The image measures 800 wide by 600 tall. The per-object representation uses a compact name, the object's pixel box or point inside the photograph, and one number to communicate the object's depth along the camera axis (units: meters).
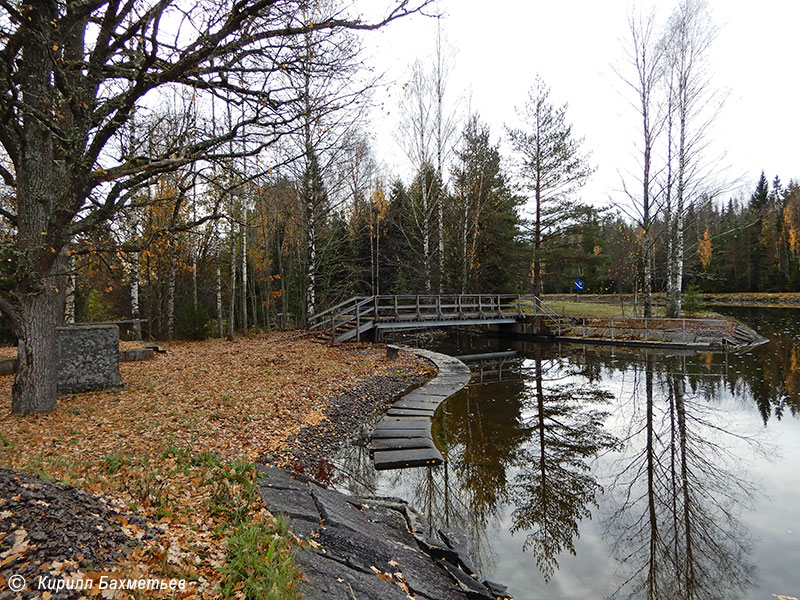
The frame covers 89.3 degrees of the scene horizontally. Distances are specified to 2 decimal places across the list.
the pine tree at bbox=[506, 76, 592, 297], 21.70
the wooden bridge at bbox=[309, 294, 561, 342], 14.87
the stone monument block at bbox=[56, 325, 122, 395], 7.17
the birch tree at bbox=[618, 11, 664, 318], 18.73
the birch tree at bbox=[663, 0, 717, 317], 18.39
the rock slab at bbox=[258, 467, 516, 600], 2.80
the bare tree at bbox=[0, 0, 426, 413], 4.84
